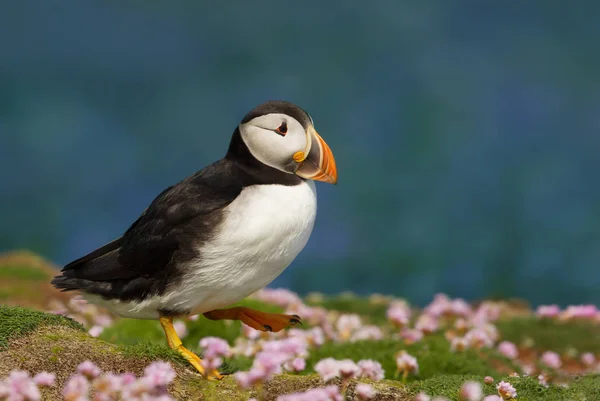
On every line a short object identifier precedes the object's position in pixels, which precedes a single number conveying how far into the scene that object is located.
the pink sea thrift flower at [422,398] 8.09
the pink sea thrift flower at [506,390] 10.44
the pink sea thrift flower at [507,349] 19.68
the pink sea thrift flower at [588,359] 21.59
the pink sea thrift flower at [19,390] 7.43
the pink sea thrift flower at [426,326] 19.99
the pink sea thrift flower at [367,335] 19.05
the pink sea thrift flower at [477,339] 18.34
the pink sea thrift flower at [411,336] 18.11
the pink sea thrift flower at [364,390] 8.48
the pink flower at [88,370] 7.93
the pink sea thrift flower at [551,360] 20.20
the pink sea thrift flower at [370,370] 12.42
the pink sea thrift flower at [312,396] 7.23
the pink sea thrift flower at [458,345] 17.92
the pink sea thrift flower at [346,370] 8.85
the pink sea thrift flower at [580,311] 23.72
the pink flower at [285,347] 8.45
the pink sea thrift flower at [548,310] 24.78
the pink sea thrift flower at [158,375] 7.58
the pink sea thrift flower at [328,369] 10.55
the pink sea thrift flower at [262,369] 7.61
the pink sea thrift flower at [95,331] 15.12
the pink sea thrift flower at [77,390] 7.48
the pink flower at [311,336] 17.80
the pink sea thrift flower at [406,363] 13.98
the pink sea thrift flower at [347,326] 19.93
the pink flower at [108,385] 7.45
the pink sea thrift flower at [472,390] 8.58
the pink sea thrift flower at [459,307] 24.44
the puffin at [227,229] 12.41
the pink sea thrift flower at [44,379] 8.11
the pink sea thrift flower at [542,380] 12.04
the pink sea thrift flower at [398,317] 20.16
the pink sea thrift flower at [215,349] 9.06
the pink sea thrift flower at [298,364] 12.72
